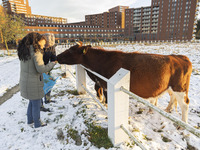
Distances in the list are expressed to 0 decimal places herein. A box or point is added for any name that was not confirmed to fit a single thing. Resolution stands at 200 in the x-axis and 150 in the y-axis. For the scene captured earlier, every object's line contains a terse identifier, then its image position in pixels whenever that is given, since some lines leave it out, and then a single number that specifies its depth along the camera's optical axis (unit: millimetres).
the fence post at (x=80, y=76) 4752
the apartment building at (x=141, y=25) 65000
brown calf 3033
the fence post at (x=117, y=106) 2109
